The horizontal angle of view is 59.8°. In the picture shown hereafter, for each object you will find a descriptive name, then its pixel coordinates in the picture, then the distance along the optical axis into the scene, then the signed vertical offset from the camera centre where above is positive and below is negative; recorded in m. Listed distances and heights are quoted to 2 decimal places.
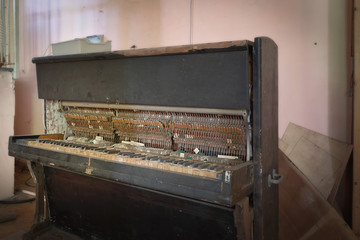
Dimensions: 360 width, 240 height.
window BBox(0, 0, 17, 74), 3.81 +1.00
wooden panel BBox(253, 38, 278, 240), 1.62 -0.10
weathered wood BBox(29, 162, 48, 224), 2.60 -0.67
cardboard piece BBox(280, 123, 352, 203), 2.47 -0.35
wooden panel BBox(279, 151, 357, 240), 2.30 -0.77
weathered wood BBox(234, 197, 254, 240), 1.55 -0.53
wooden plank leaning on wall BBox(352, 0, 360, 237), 2.29 -0.12
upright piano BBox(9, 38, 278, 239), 1.63 -0.19
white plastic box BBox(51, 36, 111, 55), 2.38 +0.53
